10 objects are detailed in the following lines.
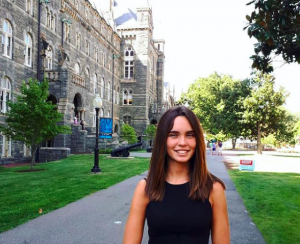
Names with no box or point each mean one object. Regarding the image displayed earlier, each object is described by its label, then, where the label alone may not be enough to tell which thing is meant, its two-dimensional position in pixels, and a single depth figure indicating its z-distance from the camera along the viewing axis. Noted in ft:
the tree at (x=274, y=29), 22.56
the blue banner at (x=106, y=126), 76.83
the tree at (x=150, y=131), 142.24
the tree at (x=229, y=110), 127.75
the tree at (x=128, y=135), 120.67
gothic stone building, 71.42
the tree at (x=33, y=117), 49.60
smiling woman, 7.22
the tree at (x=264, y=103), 117.50
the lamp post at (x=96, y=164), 48.39
